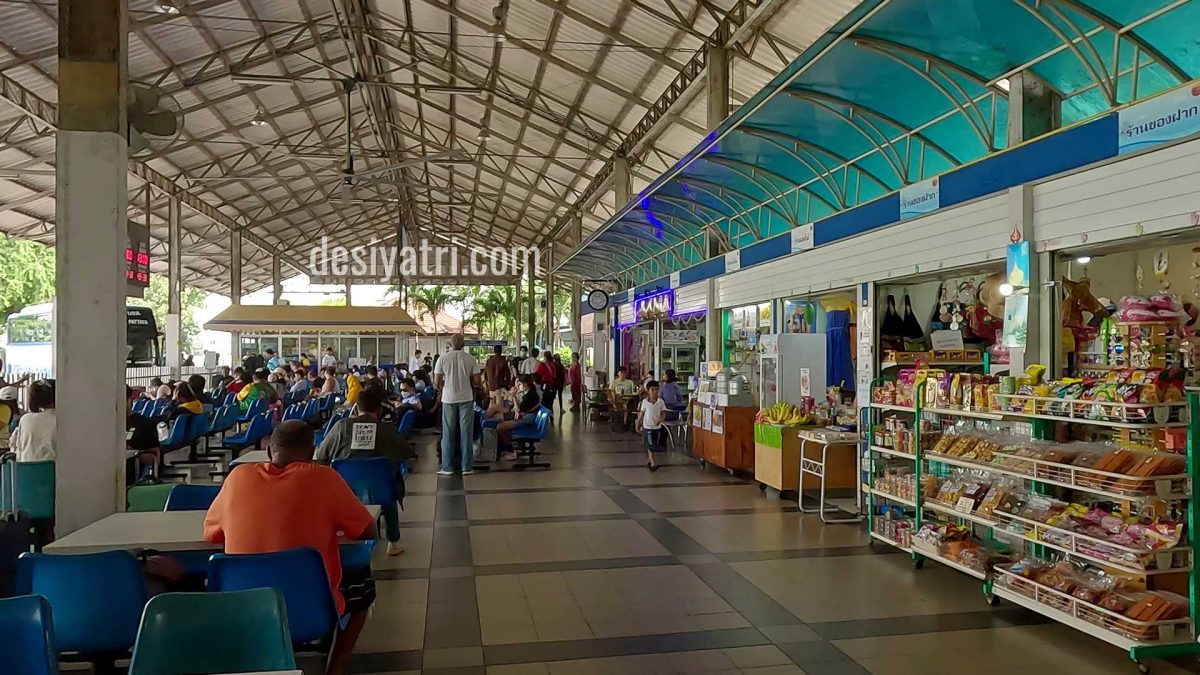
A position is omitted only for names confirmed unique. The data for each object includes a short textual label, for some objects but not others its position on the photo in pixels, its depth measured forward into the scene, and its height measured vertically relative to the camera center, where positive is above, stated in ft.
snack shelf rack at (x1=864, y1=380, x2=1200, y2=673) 12.09 -2.90
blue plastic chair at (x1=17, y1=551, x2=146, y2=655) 9.20 -2.63
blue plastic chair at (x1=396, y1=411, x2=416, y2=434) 32.77 -2.73
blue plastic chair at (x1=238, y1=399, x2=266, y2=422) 33.78 -2.28
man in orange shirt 10.28 -1.97
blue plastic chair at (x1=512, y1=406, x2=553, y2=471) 31.65 -3.06
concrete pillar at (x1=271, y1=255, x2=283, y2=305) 96.27 +8.16
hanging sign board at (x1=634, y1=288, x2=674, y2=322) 45.66 +2.61
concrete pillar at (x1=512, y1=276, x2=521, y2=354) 105.83 +4.42
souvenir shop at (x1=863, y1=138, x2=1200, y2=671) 12.56 -1.57
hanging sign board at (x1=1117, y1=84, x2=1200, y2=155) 13.10 +3.70
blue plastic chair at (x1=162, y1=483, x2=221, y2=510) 13.96 -2.38
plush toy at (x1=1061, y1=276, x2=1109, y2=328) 16.85 +0.89
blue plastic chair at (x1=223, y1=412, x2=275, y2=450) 30.81 -2.96
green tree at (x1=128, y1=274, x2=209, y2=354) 140.43 +9.35
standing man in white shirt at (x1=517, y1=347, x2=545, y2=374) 50.03 -0.72
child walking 31.78 -2.50
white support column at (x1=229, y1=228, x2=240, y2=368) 78.88 +6.90
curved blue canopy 15.34 +5.87
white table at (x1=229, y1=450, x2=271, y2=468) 19.11 -2.43
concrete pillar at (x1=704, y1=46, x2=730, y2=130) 34.06 +10.96
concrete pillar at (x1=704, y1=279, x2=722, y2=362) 38.01 +1.15
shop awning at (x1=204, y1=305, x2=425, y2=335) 75.46 +3.01
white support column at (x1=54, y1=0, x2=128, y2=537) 14.93 +1.61
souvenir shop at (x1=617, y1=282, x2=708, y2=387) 42.37 +1.15
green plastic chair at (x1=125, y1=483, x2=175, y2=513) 14.34 -2.44
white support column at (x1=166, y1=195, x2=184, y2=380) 60.95 +4.77
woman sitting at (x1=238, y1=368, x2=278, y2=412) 35.97 -1.73
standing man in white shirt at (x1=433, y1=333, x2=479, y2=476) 29.68 -1.75
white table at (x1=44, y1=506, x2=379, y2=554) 10.93 -2.46
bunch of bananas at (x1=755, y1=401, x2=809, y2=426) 24.88 -1.94
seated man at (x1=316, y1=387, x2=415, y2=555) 19.72 -2.02
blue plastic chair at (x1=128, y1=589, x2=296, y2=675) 7.12 -2.38
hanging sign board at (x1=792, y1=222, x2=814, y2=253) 27.26 +3.66
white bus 58.13 +0.94
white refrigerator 27.91 -0.47
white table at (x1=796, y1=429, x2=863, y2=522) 22.06 -2.54
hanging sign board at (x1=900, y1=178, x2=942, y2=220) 20.11 +3.71
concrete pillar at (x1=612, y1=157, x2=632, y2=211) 50.47 +10.28
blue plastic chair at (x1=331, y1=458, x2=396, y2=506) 17.12 -2.56
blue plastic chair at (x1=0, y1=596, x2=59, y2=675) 6.75 -2.28
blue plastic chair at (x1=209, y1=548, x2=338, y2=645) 9.25 -2.52
